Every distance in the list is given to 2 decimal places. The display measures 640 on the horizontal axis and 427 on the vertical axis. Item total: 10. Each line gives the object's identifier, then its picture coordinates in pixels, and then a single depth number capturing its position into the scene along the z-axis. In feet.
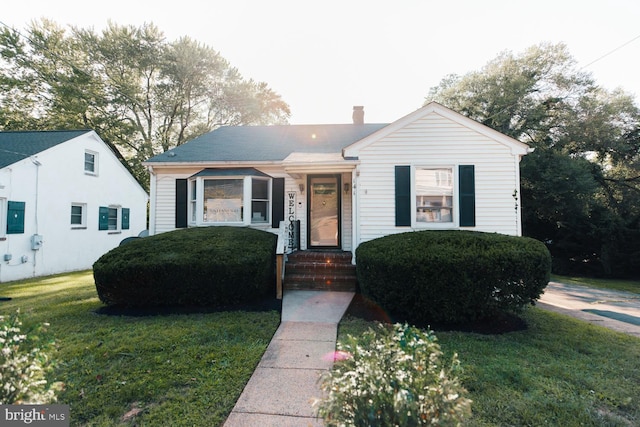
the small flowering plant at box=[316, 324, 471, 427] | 5.47
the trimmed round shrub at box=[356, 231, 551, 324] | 15.20
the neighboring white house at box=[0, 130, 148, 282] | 32.37
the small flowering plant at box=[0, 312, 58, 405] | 6.07
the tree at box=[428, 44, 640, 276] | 43.57
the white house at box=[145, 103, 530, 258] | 23.17
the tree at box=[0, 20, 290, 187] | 56.70
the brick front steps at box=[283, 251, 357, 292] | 22.63
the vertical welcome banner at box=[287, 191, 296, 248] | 28.48
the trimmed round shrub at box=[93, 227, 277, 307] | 18.07
